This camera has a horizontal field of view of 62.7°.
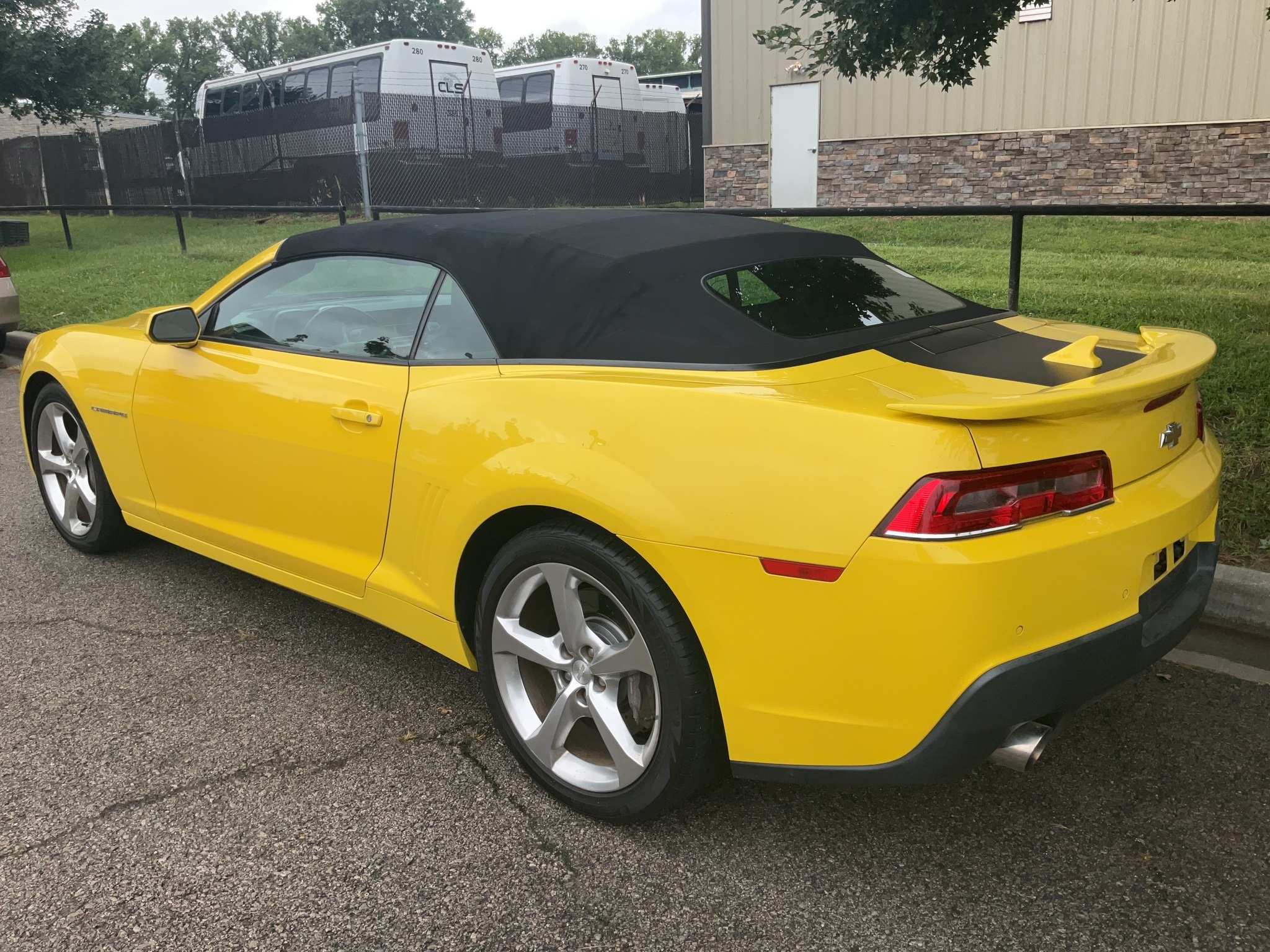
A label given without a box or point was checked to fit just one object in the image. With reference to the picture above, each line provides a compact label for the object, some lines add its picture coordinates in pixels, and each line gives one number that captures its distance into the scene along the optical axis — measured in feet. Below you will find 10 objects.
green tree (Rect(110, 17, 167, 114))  244.22
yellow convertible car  6.79
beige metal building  55.47
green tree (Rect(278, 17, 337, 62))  284.00
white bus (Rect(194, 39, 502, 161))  62.59
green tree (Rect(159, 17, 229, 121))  262.06
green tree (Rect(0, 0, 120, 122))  64.44
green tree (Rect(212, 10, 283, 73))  286.05
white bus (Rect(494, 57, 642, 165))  66.69
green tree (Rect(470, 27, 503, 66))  333.23
